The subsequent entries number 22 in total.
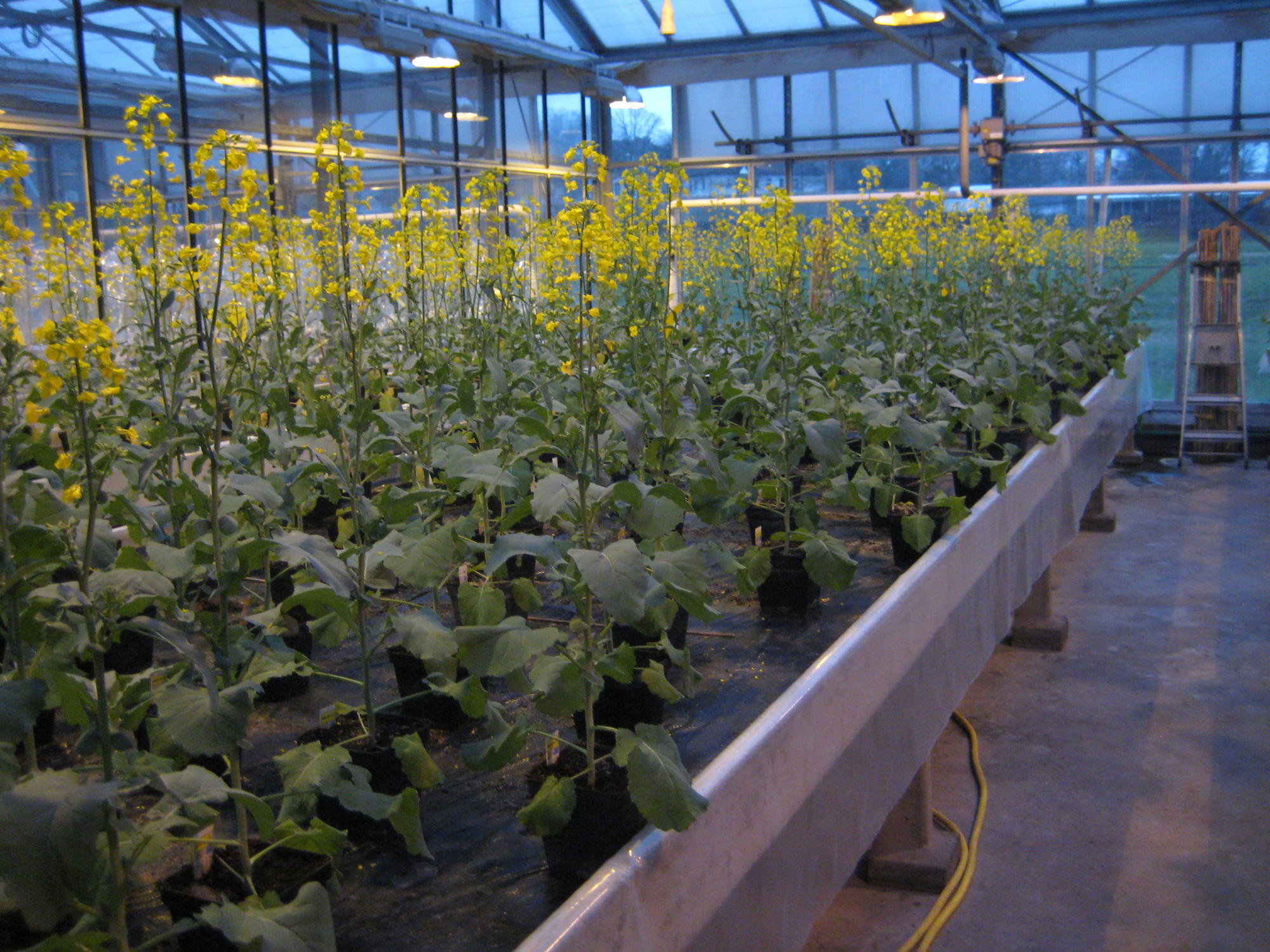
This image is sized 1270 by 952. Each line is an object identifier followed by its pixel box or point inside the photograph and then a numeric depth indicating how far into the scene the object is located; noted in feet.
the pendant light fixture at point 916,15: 24.14
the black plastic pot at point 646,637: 9.11
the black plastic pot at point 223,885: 5.25
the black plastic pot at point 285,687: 8.63
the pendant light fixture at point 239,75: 28.91
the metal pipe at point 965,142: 39.81
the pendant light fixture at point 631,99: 38.60
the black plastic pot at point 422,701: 8.11
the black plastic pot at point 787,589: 10.91
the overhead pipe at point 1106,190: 37.83
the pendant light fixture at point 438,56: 28.12
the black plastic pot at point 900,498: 14.07
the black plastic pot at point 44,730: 7.68
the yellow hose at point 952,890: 12.30
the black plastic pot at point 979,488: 14.82
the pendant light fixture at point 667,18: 21.75
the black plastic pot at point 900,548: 12.16
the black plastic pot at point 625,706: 8.04
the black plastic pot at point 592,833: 6.23
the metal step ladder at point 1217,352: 36.45
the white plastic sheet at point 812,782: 5.82
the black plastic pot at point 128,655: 8.84
